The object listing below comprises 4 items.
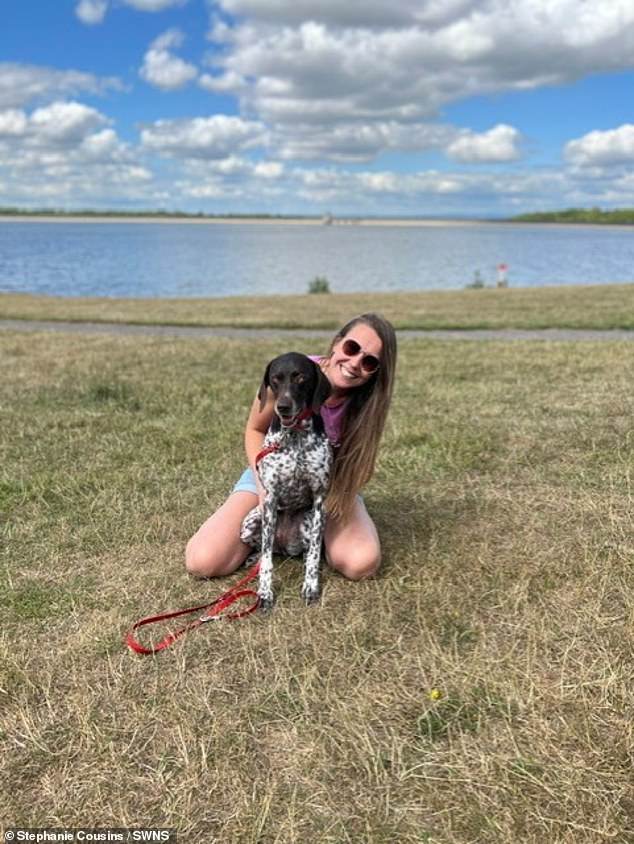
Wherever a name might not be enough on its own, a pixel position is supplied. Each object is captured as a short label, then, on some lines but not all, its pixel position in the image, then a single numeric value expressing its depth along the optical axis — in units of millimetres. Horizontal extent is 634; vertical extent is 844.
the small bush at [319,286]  26984
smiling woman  3809
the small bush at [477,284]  28075
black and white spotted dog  3295
